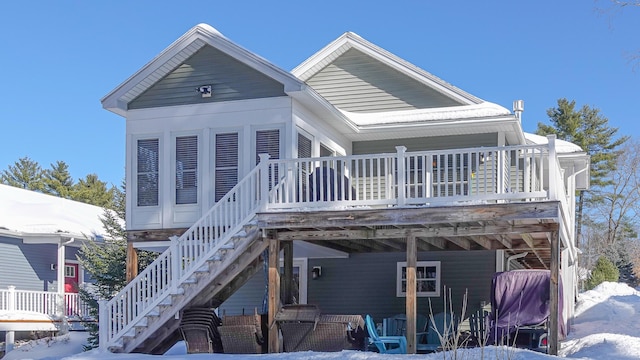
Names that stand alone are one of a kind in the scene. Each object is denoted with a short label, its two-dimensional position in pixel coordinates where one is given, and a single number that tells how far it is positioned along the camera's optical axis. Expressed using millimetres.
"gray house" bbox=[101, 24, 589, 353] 12891
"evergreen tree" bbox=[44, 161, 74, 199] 51469
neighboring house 23453
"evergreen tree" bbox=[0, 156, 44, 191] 52688
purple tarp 13352
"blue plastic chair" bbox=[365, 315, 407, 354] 13148
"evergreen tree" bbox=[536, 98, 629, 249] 45406
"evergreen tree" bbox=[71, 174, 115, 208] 49156
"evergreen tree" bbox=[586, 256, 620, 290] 35219
